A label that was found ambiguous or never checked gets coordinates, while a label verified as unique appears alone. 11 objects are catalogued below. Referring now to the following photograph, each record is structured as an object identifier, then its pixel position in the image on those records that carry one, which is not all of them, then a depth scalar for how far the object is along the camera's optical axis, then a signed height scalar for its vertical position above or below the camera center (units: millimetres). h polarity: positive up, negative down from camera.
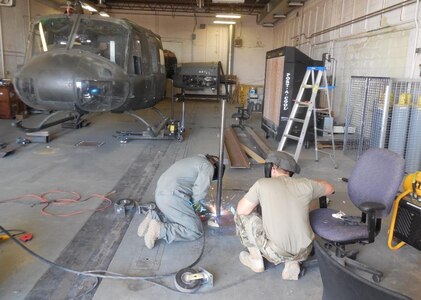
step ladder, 5176 -193
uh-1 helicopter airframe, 5176 +261
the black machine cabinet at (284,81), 6520 +157
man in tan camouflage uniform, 2309 -868
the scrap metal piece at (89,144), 6405 -1129
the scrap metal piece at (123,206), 3506 -1237
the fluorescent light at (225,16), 15016 +3119
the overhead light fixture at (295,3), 12414 +3115
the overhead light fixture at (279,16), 15234 +3224
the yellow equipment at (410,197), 2742 -846
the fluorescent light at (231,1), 11657 +2950
